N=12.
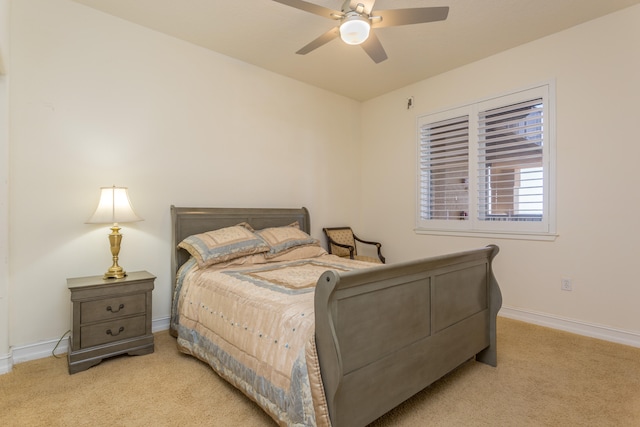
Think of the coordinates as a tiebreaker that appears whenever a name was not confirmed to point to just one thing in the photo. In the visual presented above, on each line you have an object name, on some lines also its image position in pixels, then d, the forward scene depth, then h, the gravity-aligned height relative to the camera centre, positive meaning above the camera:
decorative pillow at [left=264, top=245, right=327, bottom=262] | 3.24 -0.41
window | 3.35 +0.54
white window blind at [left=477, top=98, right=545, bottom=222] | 3.37 +0.57
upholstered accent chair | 4.46 -0.41
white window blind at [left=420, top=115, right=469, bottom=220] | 3.99 +0.58
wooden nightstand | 2.37 -0.80
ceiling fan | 2.21 +1.39
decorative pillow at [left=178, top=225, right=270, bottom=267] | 2.81 -0.28
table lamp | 2.60 +0.00
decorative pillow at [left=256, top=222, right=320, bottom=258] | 3.27 -0.26
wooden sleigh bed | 1.46 -0.66
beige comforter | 1.52 -0.68
